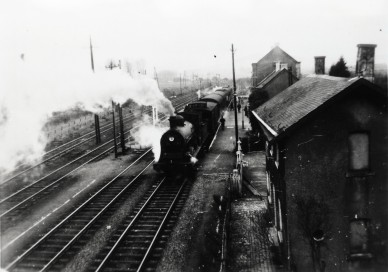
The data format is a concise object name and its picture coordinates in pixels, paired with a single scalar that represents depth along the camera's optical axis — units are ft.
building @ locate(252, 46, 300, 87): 172.14
